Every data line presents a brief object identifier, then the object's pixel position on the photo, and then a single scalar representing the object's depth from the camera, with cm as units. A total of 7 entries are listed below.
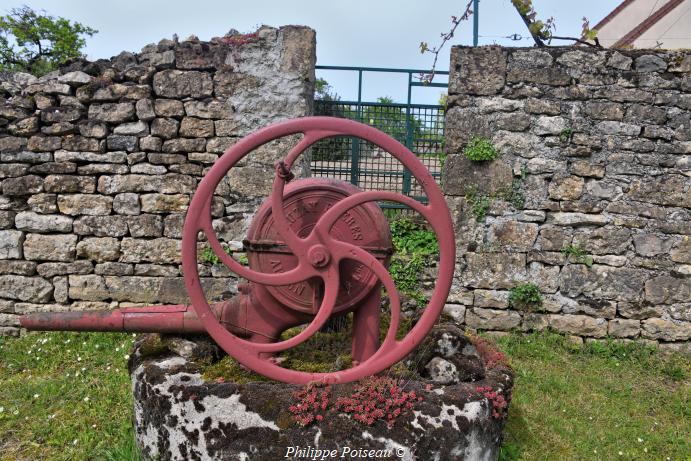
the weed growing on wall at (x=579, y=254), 406
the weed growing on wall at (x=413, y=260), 426
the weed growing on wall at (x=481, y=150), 402
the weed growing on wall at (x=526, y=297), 410
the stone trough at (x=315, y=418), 177
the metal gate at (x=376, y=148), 482
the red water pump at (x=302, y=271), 195
